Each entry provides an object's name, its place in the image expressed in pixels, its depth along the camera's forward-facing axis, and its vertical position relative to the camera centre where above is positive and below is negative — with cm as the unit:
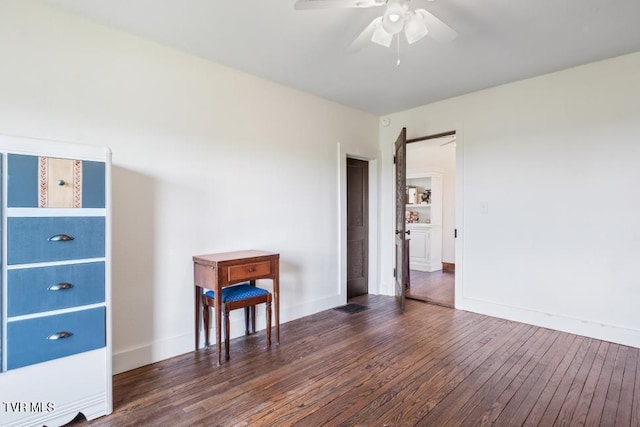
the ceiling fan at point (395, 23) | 176 +111
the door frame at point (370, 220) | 418 -9
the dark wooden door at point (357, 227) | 461 -19
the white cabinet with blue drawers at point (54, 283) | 168 -36
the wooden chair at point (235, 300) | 266 -71
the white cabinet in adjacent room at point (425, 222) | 665 -18
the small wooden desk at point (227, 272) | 256 -47
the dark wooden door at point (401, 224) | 391 -13
